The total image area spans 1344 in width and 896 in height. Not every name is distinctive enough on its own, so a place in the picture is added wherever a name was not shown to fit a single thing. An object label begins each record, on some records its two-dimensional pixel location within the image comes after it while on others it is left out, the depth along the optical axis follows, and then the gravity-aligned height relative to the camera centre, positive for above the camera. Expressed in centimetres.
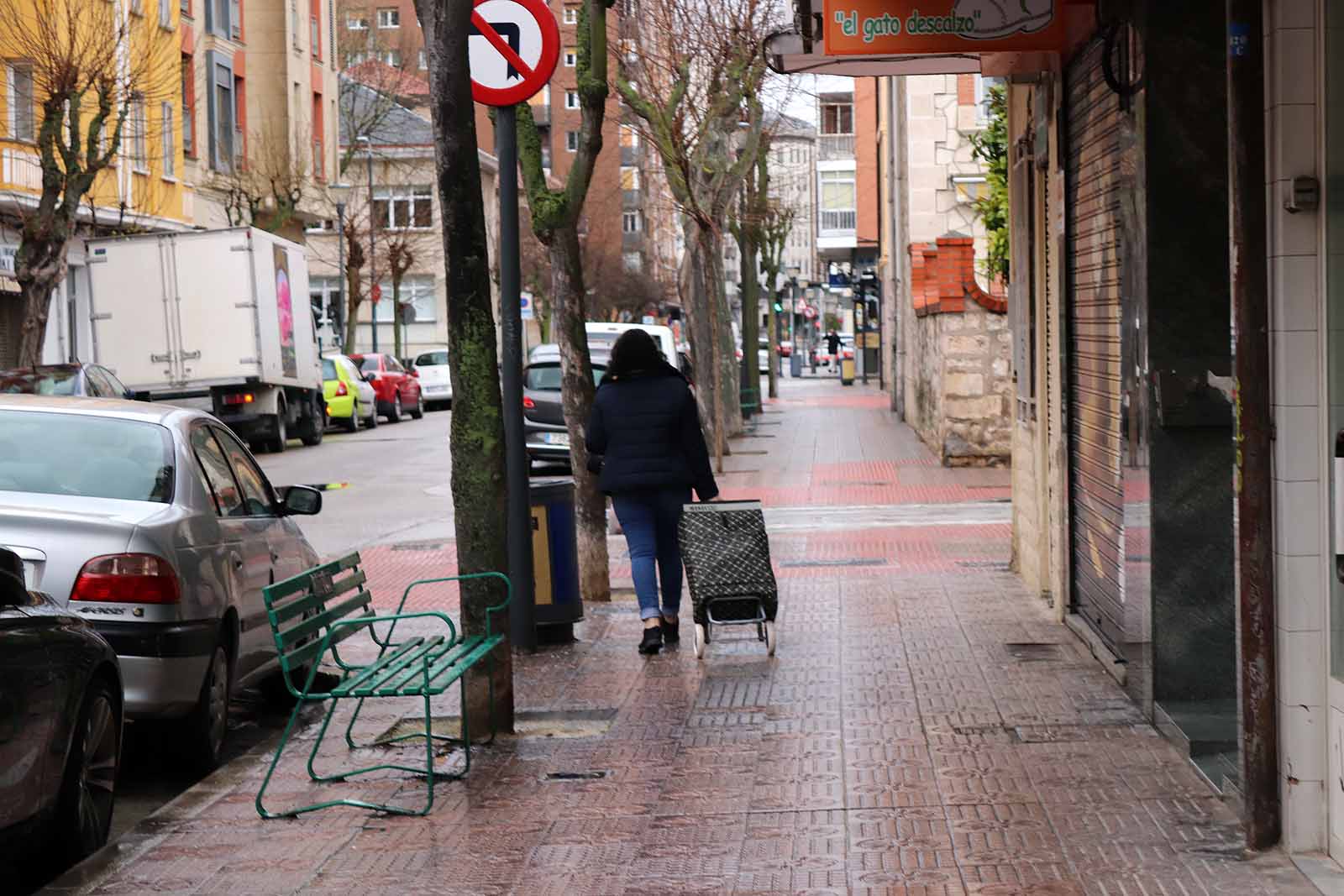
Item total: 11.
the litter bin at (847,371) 6550 -243
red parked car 4322 -161
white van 3069 -46
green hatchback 3981 -156
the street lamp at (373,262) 6194 +178
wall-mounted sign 940 +134
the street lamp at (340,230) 5462 +249
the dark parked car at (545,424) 2523 -149
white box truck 3142 +12
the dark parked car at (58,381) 2145 -62
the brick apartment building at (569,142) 7681 +863
